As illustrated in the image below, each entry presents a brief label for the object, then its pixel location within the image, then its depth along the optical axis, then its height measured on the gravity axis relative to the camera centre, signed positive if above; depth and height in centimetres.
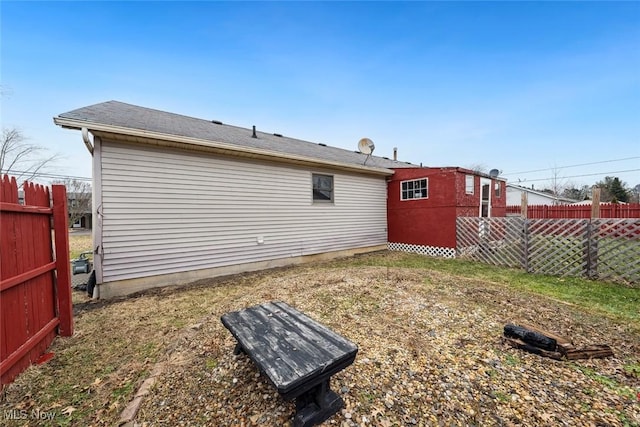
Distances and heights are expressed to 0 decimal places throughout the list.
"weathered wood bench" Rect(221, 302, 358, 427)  150 -111
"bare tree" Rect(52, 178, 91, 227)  2106 +135
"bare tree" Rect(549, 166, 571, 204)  2916 +293
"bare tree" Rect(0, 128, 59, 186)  1533 +389
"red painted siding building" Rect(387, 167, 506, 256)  831 +2
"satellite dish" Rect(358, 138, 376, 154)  1098 +282
